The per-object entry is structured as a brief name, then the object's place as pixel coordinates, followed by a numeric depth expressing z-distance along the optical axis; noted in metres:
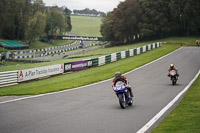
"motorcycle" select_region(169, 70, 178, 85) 21.39
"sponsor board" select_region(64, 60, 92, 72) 33.09
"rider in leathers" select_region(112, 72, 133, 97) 13.05
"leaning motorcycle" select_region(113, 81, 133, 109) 12.80
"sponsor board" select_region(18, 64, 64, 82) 26.46
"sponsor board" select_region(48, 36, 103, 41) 105.82
